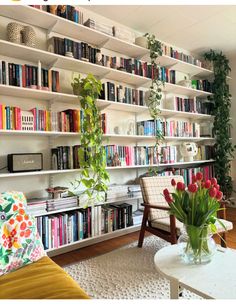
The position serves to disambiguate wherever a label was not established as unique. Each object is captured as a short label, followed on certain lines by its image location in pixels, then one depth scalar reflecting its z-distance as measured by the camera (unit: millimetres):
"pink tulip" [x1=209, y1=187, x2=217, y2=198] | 1183
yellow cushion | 1050
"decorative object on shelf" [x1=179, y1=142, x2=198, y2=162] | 3268
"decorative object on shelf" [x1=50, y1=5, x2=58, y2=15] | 2172
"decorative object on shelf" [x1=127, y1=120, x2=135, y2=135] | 2906
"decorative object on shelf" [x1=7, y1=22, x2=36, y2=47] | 1994
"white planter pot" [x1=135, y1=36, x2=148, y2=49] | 2863
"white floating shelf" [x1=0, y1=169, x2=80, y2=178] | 1890
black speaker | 1951
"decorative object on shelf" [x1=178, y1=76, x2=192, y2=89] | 3359
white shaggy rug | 1617
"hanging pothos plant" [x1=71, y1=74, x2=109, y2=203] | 2203
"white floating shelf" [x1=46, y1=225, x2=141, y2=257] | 2258
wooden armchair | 1953
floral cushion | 1315
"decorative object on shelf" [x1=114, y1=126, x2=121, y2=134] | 2835
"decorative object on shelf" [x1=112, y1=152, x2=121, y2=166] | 2572
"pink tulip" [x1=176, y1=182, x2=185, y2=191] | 1254
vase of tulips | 1204
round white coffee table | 1022
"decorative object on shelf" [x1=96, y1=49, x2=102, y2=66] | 2479
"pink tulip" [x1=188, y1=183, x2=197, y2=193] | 1204
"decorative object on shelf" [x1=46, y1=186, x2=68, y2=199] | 2180
